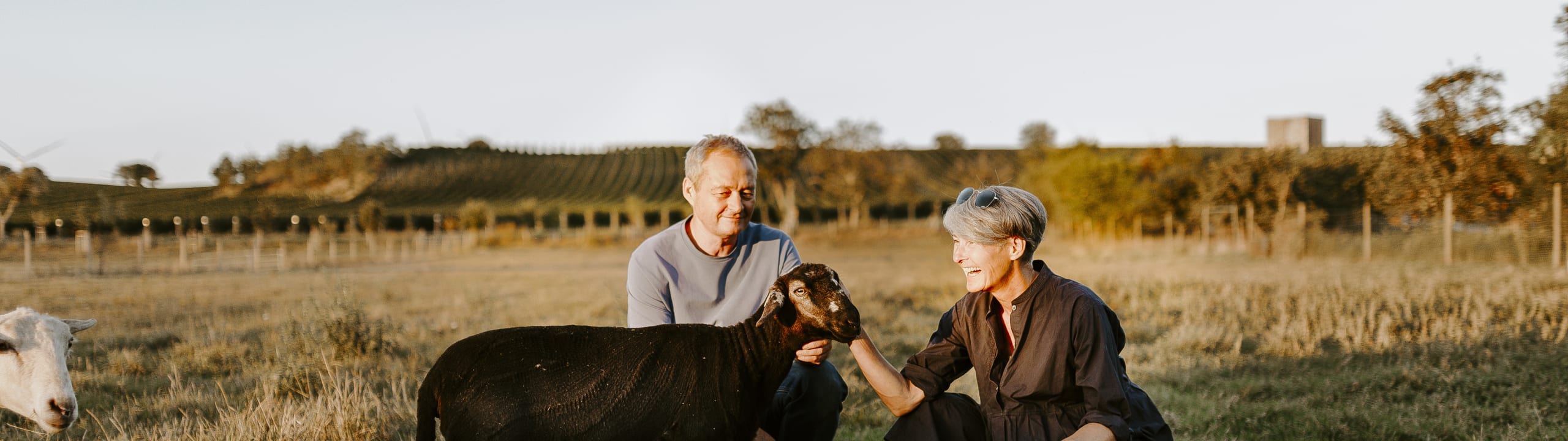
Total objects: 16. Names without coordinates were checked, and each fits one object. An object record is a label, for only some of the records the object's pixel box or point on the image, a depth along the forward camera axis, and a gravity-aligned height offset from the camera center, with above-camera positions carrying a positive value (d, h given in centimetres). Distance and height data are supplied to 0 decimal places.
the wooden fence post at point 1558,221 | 1573 -53
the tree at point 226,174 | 7812 +316
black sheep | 395 -82
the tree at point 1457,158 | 1912 +82
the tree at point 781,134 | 7638 +601
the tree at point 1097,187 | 4788 +61
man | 479 -39
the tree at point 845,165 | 7750 +324
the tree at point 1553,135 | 1509 +105
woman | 373 -74
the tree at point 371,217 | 6003 -73
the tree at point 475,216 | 6494 -83
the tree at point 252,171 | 8131 +356
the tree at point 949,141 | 15025 +1017
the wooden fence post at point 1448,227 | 1927 -77
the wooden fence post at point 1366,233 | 2258 -103
